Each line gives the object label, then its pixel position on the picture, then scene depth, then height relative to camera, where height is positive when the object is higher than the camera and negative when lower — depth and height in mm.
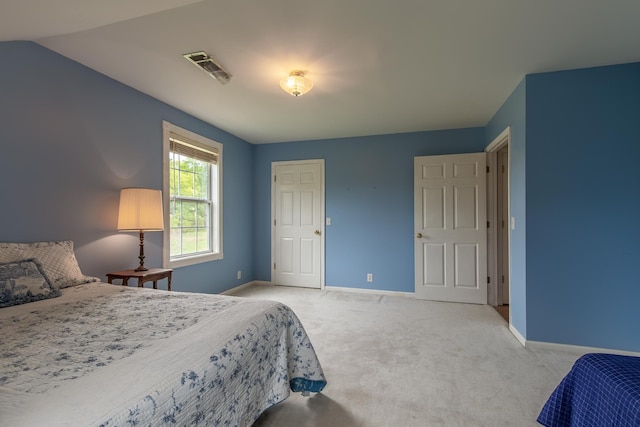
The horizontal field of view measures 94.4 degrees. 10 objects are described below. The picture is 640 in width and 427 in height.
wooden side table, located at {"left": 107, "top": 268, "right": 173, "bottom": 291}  2461 -484
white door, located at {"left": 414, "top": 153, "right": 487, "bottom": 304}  3879 -138
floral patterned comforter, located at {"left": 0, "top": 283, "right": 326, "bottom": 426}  789 -479
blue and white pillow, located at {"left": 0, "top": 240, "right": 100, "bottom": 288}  1817 -256
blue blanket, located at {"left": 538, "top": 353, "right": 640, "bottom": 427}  1002 -663
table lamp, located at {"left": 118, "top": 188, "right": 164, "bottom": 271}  2543 +63
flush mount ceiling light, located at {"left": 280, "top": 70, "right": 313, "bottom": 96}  2465 +1139
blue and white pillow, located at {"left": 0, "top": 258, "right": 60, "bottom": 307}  1597 -366
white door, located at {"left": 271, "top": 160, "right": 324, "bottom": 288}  4664 -82
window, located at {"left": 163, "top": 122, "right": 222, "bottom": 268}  3332 +266
